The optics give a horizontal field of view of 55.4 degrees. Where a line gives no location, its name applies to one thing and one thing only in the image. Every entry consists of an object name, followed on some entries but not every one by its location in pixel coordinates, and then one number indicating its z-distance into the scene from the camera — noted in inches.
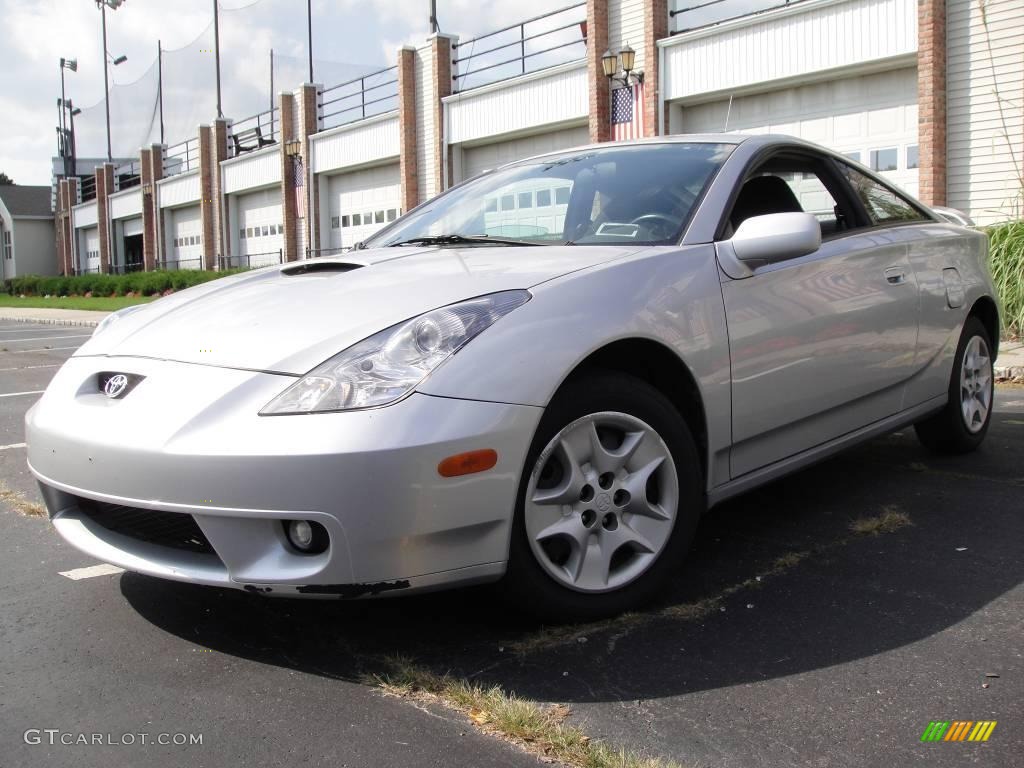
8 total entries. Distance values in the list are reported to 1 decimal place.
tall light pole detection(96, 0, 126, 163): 1873.3
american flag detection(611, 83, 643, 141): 790.0
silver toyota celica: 91.0
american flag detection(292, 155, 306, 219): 1275.8
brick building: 603.2
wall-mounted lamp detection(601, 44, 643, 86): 753.6
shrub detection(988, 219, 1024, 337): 370.0
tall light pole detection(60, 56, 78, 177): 2240.4
